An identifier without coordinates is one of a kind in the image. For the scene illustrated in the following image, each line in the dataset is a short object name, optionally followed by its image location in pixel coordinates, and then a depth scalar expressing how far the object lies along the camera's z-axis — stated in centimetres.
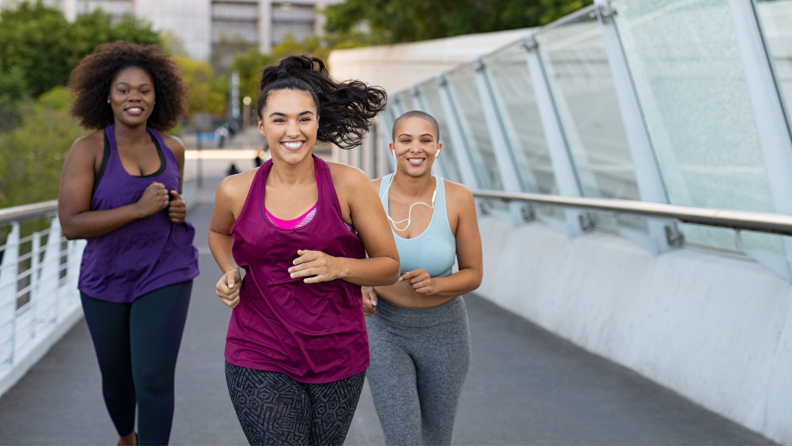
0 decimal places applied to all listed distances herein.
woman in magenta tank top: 309
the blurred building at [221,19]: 11806
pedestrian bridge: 531
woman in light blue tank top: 392
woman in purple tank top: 431
